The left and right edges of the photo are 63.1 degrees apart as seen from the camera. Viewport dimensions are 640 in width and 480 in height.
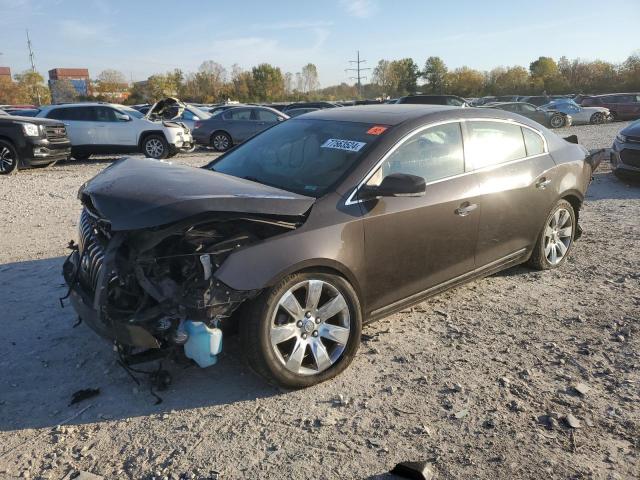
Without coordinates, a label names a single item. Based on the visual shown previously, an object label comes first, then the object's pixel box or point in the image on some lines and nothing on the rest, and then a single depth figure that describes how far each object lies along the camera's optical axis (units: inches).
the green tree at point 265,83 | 3507.6
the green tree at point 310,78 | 4816.7
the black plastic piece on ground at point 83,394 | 121.0
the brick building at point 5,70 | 4247.0
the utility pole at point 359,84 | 4242.1
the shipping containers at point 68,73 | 4837.6
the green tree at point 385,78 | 3649.1
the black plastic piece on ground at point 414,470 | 96.0
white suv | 544.1
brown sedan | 115.0
